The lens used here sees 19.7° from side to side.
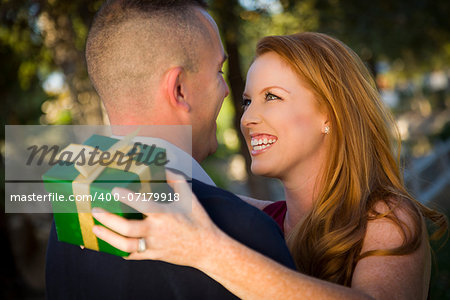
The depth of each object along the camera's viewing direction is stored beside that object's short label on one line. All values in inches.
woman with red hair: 72.5
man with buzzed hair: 64.2
